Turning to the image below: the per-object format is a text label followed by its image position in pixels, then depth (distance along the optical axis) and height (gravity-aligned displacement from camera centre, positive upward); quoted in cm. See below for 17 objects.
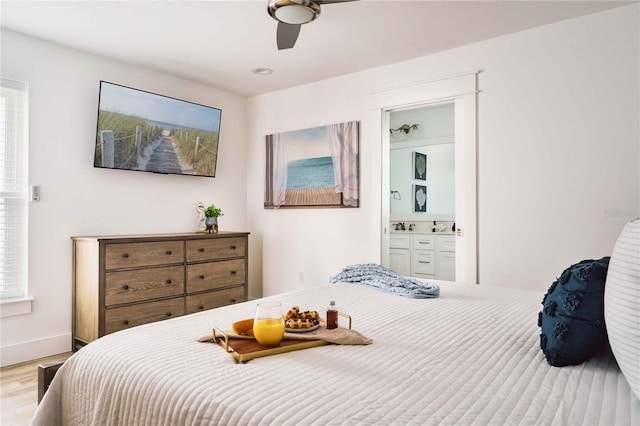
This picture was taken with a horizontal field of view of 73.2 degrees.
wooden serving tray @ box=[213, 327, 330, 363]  127 -42
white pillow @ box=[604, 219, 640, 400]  96 -21
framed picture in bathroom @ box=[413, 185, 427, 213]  603 +18
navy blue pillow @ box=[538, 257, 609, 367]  120 -31
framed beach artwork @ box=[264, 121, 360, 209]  424 +47
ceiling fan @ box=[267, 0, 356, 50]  218 +105
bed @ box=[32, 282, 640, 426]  94 -43
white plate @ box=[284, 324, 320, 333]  150 -41
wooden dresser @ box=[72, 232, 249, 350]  326 -56
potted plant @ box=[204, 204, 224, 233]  431 -5
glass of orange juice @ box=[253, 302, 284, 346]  134 -36
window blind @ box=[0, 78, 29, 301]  321 +17
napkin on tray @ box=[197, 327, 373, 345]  141 -42
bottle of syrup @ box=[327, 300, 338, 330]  155 -38
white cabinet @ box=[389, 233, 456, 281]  541 -56
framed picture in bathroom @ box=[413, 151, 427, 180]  602 +66
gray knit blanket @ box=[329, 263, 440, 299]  224 -40
